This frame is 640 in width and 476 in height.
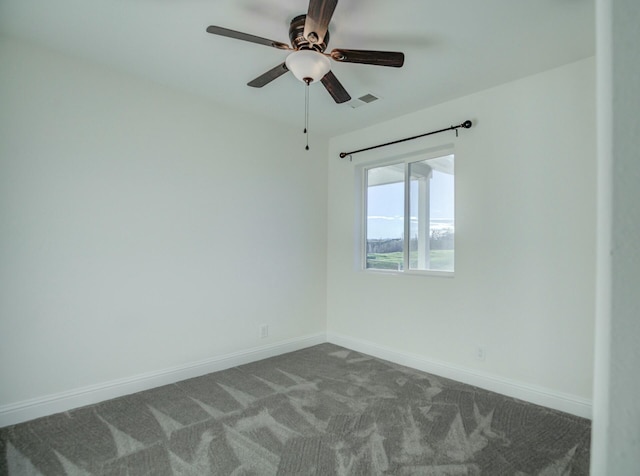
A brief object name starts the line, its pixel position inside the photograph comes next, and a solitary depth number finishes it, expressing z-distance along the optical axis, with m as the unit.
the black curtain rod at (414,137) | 2.95
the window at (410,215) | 3.26
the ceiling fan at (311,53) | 1.80
